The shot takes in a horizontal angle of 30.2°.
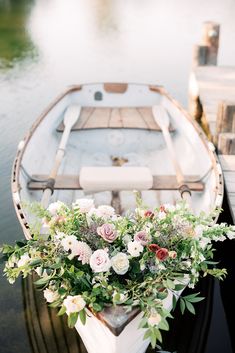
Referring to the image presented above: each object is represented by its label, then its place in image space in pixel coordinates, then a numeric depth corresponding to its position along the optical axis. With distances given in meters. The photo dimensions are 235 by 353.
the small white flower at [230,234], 3.23
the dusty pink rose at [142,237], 3.00
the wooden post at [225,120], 6.13
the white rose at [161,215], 3.21
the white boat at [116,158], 4.62
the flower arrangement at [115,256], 2.90
